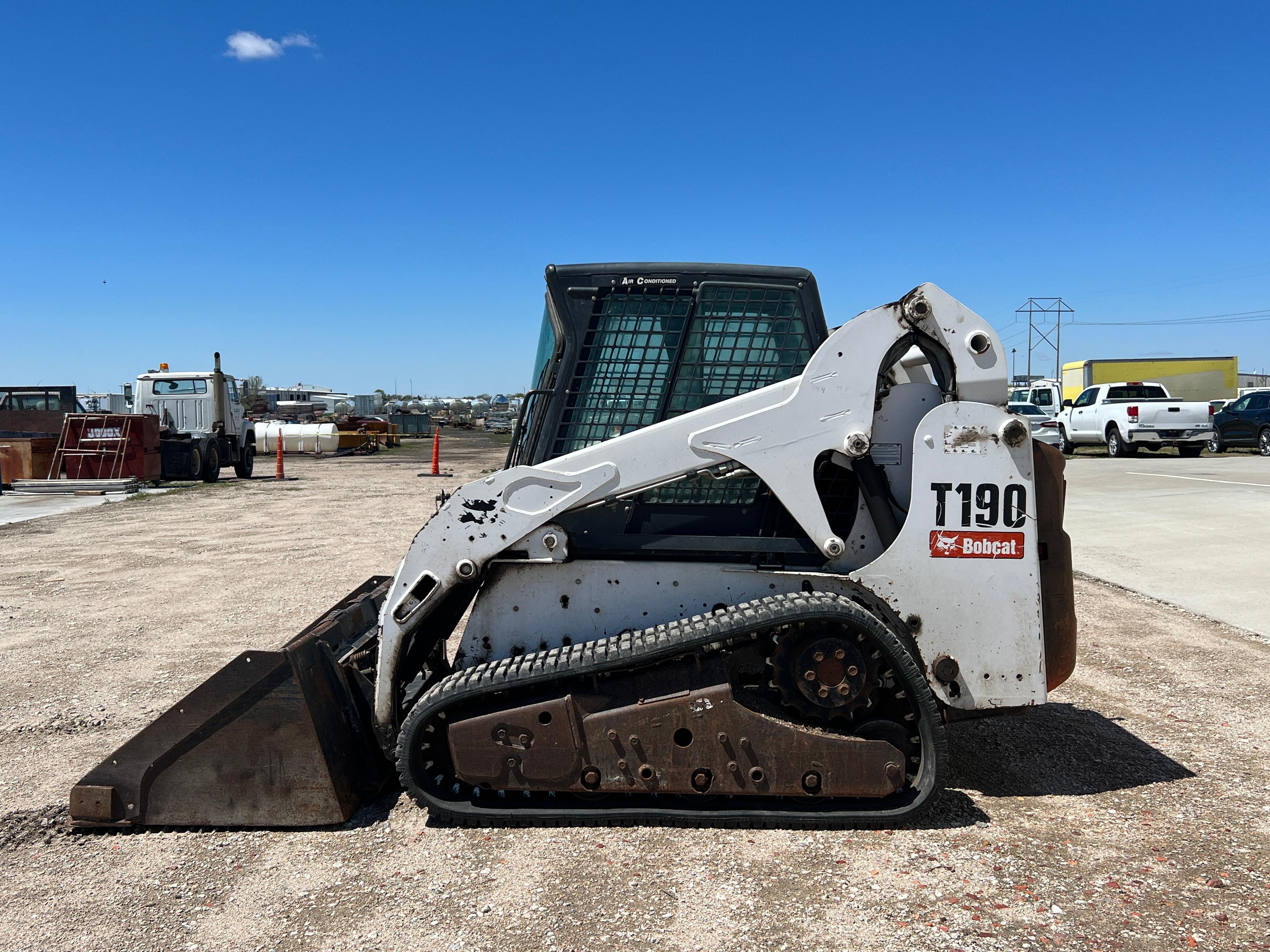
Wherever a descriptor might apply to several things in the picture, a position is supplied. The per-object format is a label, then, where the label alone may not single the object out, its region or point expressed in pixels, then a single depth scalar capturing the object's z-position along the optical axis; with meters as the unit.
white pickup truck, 23.50
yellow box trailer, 40.62
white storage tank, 32.47
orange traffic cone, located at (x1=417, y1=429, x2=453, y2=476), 23.17
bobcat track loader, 3.61
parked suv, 24.22
